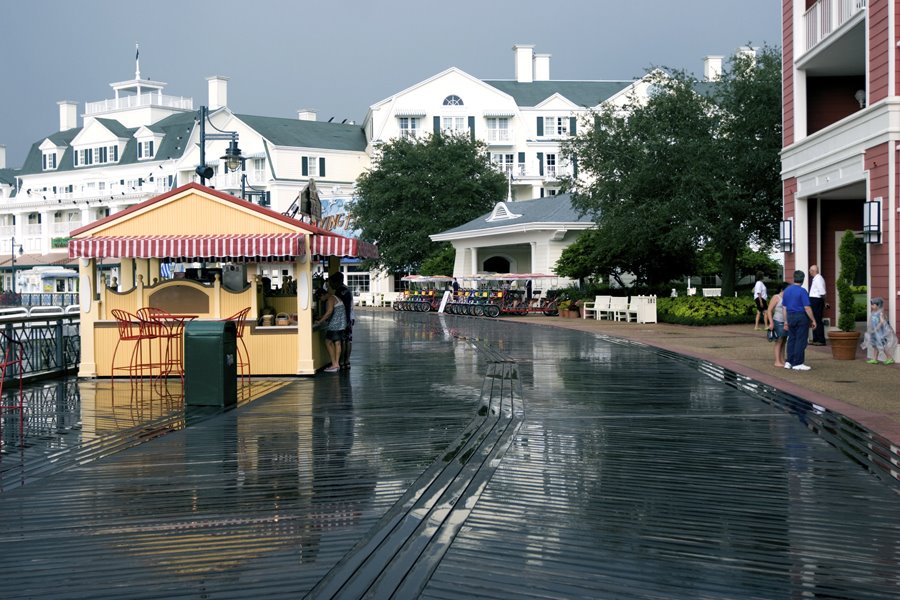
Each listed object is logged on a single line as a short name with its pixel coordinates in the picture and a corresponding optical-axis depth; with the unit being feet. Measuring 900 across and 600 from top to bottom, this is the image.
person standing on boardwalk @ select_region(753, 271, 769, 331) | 93.20
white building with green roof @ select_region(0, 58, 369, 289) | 239.71
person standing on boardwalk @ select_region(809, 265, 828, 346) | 67.62
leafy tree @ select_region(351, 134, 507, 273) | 198.59
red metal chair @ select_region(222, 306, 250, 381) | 50.67
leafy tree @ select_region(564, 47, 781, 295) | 100.42
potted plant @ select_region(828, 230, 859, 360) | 58.34
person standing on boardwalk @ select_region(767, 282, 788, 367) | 54.95
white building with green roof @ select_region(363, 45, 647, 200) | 234.99
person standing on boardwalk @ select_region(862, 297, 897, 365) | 55.98
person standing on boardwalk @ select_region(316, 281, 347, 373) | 54.34
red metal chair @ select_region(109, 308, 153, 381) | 50.01
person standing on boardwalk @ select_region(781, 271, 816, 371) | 53.01
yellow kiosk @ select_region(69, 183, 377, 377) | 50.80
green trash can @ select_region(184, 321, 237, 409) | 40.19
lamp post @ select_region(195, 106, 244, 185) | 70.38
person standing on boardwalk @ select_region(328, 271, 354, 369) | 54.90
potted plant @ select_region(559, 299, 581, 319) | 135.95
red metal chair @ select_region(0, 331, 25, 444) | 47.85
